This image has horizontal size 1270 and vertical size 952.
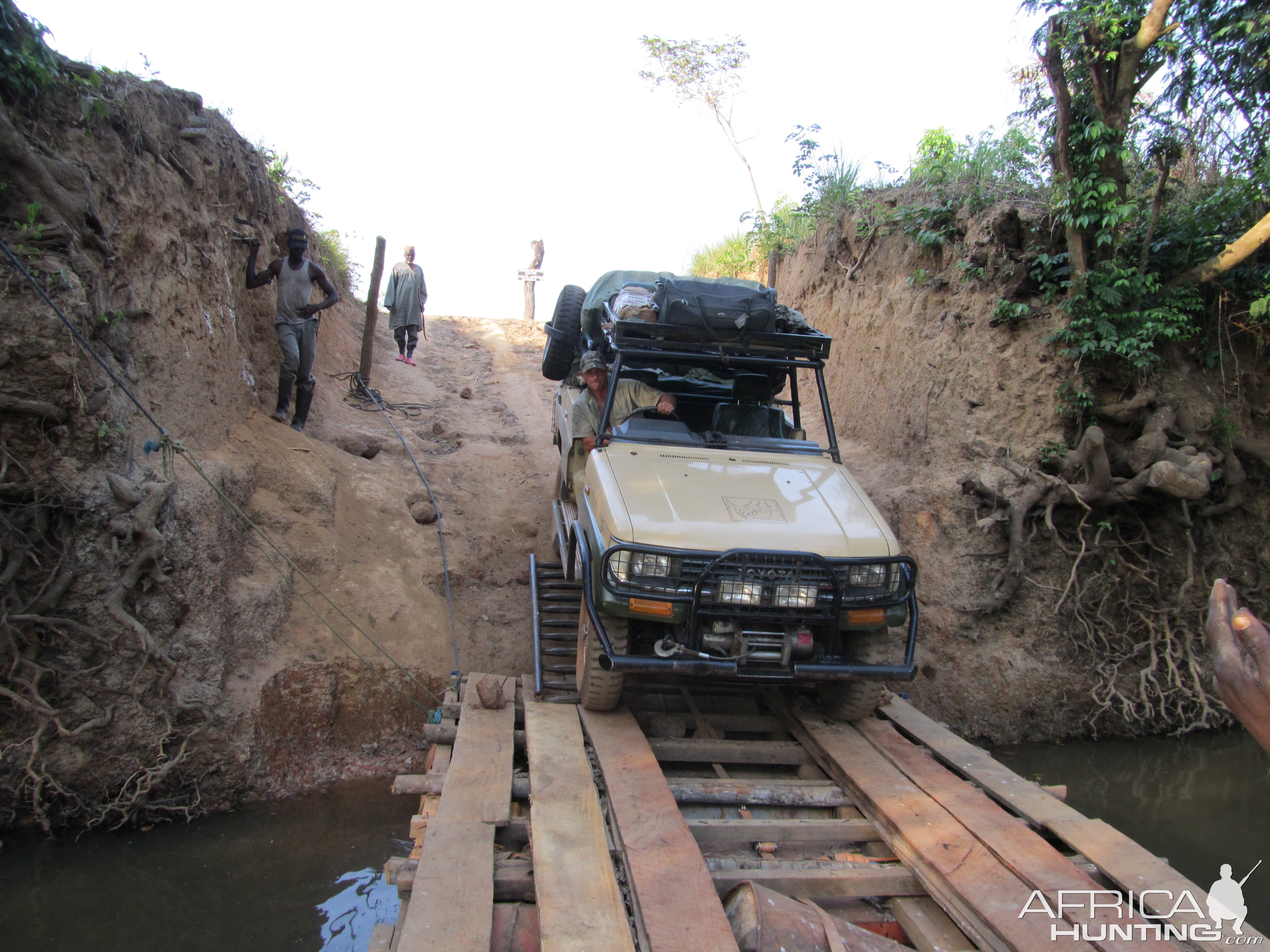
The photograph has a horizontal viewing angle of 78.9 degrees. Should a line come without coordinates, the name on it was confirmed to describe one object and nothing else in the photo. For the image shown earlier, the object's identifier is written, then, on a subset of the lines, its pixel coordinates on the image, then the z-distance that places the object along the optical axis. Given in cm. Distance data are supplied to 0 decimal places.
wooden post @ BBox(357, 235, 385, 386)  1002
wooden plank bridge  255
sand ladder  469
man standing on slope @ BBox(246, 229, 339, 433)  705
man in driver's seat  512
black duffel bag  472
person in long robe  1144
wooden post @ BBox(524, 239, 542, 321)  1925
